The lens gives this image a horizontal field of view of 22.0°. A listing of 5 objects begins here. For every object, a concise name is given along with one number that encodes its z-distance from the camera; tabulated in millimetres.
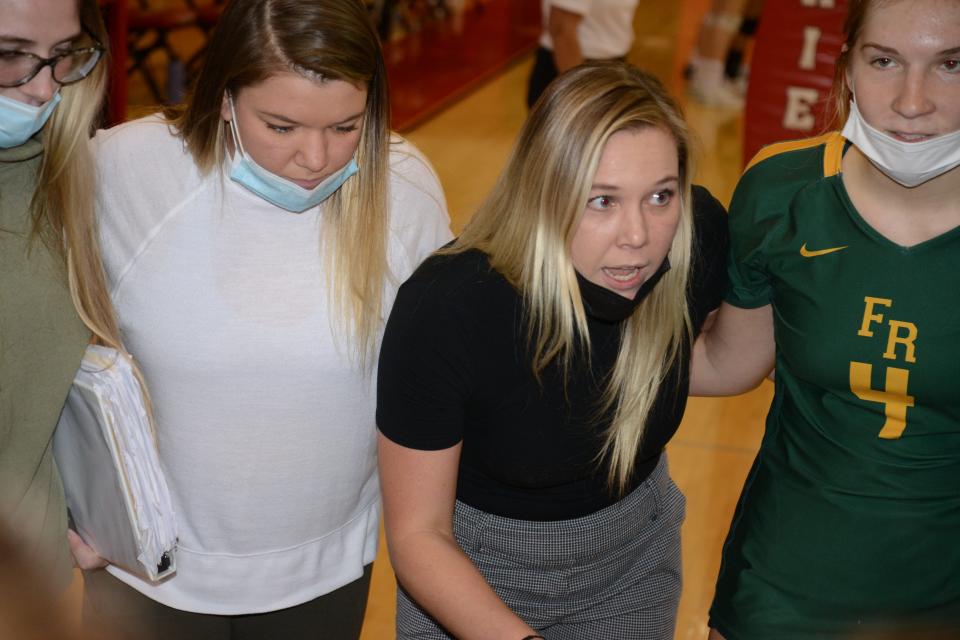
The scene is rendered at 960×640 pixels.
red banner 5371
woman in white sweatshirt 2651
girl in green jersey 2648
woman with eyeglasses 2597
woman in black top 2637
